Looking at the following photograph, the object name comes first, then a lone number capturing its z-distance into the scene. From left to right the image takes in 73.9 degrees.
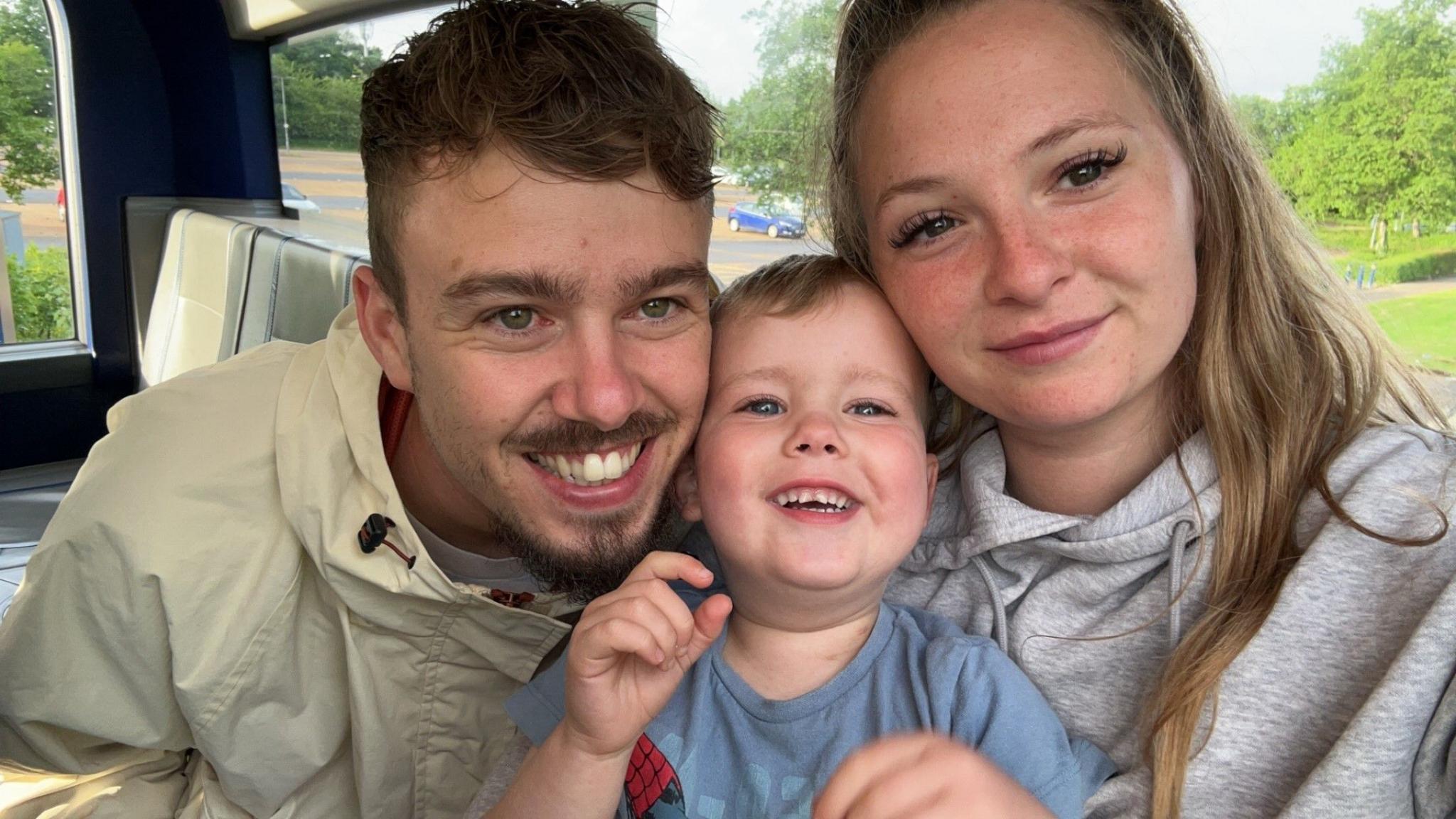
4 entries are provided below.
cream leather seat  0.99
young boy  0.35
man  0.42
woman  0.33
